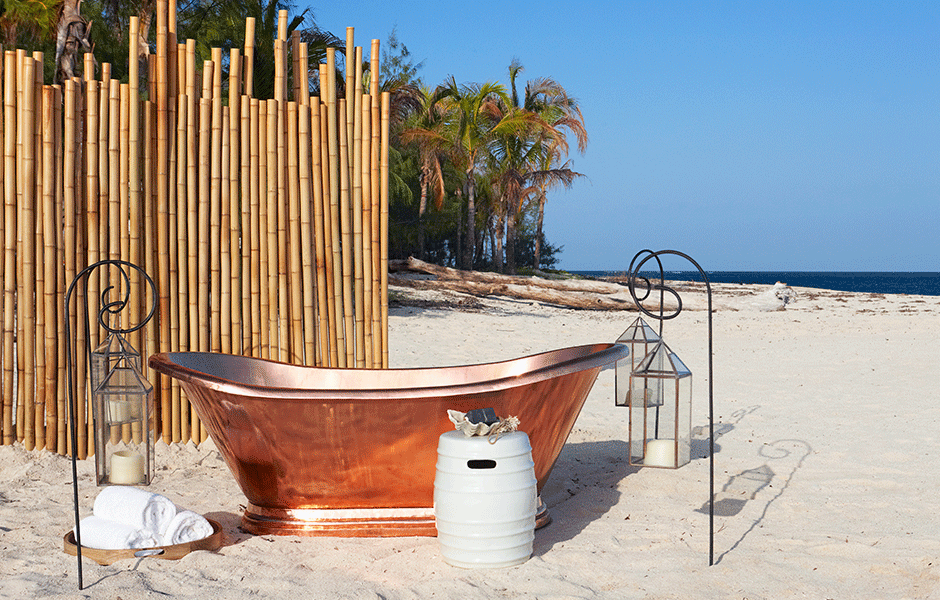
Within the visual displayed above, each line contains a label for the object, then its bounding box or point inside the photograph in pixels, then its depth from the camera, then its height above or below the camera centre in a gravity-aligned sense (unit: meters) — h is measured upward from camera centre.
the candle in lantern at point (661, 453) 3.24 -0.75
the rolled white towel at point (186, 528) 2.67 -0.91
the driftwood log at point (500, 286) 13.73 -0.14
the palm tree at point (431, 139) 18.44 +3.48
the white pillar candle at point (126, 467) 2.96 -0.75
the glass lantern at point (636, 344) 3.72 -0.34
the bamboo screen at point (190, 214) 3.69 +0.33
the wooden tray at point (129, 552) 2.60 -0.96
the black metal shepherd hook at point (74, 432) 2.36 -0.50
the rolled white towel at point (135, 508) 2.68 -0.83
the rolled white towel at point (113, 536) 2.62 -0.91
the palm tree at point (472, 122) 18.69 +4.01
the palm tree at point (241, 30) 9.98 +4.02
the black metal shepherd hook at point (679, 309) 2.61 -0.12
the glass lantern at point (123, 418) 2.93 -0.56
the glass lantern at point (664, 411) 3.18 -0.61
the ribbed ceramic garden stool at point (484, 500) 2.57 -0.76
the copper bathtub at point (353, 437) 2.77 -0.61
